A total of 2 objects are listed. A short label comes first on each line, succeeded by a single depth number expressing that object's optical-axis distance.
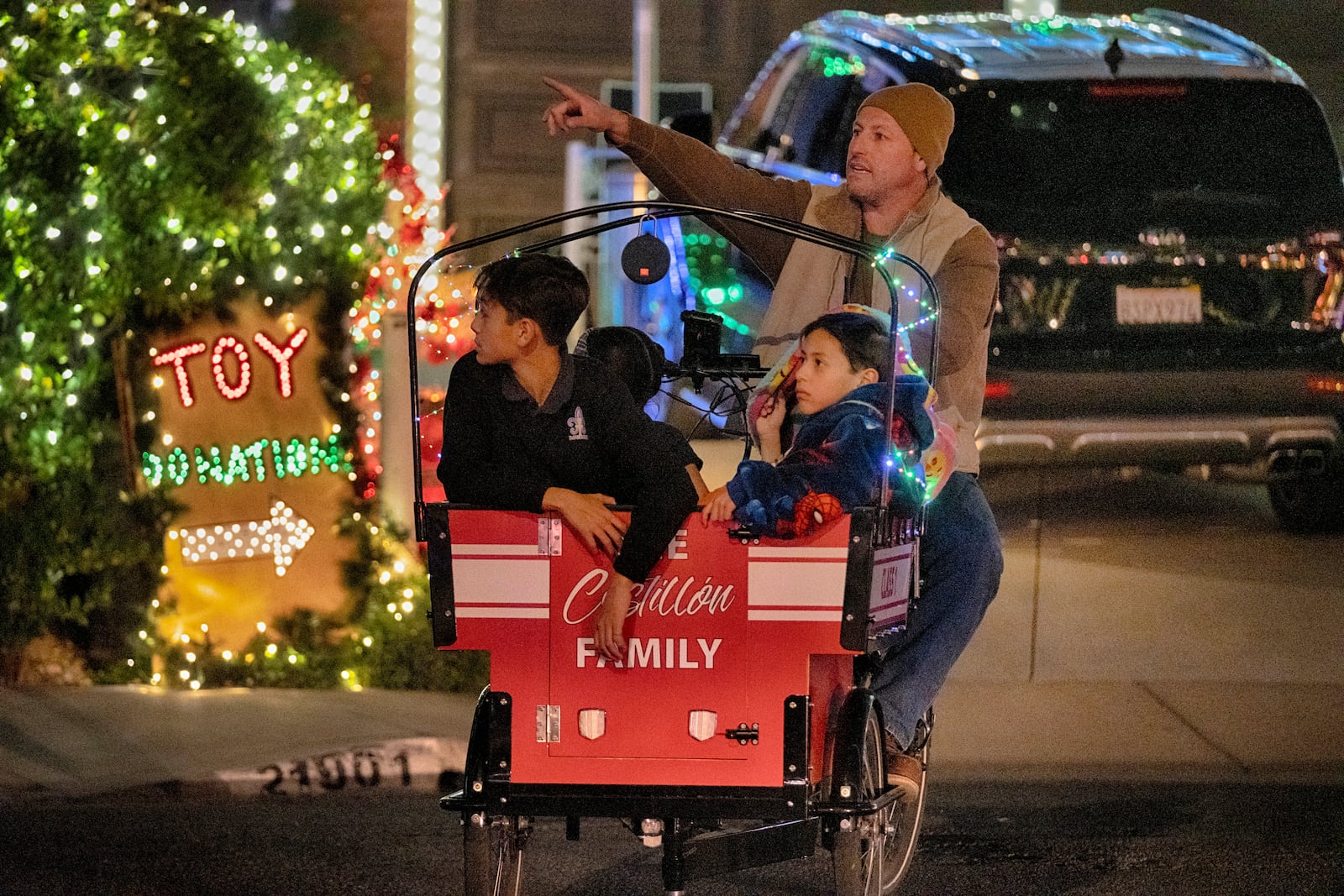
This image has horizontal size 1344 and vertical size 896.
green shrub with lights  16.09
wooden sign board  16.81
